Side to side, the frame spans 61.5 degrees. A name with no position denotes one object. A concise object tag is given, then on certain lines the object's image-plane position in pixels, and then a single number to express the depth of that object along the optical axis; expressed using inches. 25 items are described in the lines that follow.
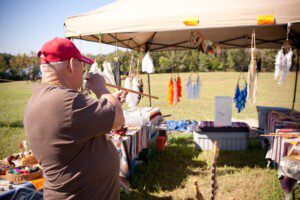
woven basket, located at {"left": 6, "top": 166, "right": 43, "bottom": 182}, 74.7
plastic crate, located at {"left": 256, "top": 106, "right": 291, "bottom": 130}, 200.5
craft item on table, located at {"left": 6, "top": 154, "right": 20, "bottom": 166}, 91.4
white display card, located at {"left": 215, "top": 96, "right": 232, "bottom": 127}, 175.8
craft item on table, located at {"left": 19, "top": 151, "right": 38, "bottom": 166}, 89.0
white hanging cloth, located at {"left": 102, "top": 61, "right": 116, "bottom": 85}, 159.5
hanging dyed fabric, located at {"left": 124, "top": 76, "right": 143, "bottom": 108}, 193.2
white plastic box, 186.4
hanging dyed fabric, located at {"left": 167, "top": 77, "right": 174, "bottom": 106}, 211.8
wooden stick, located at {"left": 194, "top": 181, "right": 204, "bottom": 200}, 42.6
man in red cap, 42.4
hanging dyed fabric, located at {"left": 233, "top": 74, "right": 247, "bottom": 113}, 180.7
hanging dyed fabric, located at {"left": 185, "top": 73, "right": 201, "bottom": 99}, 204.5
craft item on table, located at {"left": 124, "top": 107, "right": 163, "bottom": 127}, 152.3
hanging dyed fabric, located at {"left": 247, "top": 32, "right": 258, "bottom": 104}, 128.1
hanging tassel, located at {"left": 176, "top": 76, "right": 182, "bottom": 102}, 212.5
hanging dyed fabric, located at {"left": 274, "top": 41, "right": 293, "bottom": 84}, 124.3
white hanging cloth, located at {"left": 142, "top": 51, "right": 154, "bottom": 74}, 179.4
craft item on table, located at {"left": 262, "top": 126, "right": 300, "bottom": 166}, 113.7
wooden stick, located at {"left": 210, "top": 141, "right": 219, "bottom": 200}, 48.8
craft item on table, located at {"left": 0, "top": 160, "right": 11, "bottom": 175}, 84.5
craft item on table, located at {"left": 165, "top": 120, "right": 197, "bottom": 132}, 246.4
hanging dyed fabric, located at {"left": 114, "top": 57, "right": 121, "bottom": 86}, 163.8
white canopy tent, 116.1
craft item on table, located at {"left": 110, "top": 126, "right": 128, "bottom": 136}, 131.3
